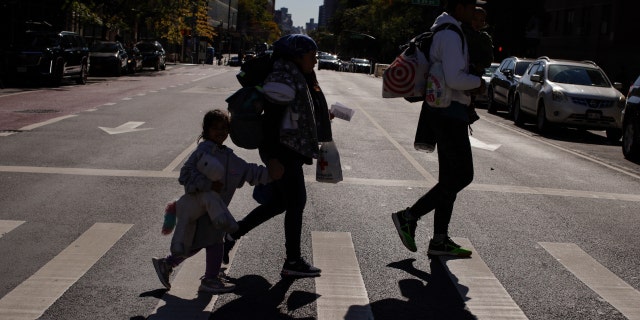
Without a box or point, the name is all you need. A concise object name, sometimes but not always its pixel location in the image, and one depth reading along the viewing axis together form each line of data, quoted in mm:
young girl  5449
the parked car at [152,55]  54031
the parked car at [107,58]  42156
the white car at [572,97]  20094
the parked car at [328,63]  83875
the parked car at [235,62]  89038
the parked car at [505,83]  25266
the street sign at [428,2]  44250
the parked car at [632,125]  15523
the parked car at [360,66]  87644
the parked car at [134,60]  46375
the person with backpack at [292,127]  5820
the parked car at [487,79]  30266
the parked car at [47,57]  29469
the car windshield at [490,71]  32619
